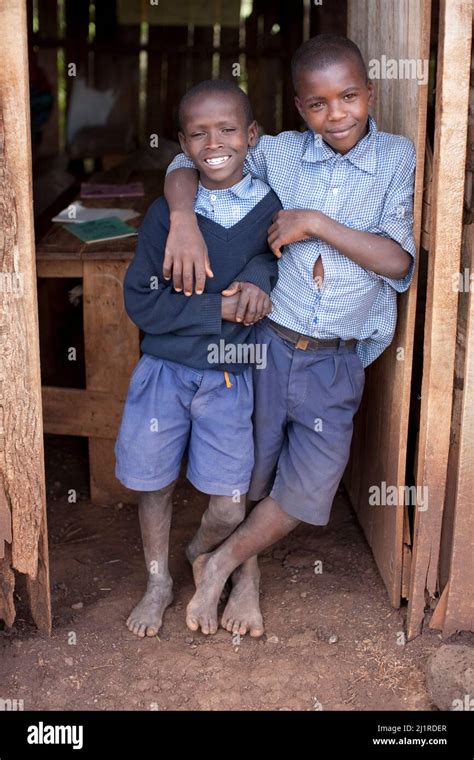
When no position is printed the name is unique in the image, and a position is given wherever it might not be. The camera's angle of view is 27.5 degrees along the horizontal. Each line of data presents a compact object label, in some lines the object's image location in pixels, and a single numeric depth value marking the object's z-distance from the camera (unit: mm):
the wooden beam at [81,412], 3961
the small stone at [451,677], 2742
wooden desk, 3834
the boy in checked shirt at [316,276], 2762
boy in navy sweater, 2805
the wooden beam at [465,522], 2805
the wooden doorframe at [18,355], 2609
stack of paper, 4387
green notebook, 4066
